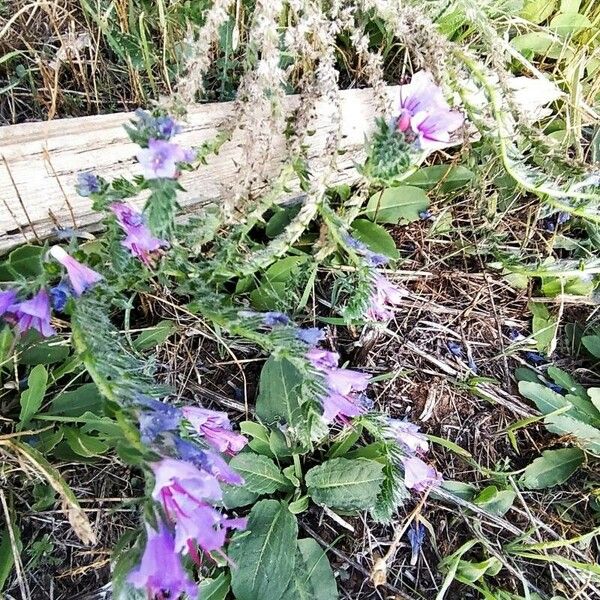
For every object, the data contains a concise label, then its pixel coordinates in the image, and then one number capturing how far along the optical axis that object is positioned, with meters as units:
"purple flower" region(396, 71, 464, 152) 0.30
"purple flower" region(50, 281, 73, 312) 0.29
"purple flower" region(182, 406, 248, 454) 0.30
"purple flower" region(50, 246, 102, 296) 0.29
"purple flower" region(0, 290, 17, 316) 0.30
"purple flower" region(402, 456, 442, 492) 0.34
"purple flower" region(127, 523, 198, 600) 0.24
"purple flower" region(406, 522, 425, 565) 0.36
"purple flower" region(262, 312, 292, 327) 0.29
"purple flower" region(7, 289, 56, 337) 0.29
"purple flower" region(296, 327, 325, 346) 0.29
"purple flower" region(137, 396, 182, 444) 0.24
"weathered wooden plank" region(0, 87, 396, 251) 0.35
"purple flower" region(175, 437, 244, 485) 0.24
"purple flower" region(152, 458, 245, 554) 0.22
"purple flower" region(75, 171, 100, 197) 0.30
